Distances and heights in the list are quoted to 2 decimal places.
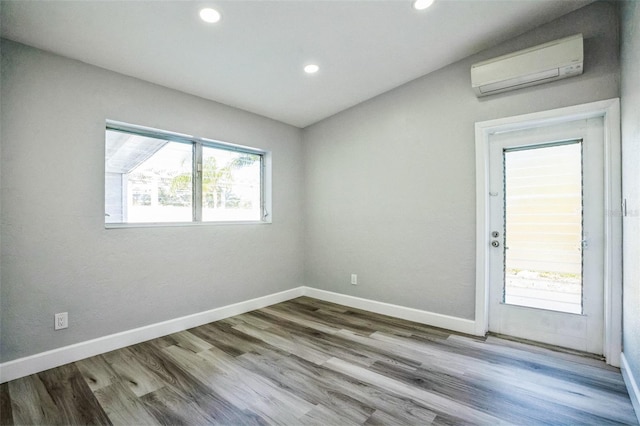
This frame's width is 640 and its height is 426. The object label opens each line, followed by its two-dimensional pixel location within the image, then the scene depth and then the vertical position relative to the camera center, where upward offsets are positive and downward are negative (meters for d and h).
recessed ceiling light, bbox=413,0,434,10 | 2.21 +1.58
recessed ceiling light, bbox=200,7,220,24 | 2.09 +1.43
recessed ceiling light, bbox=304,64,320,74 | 2.91 +1.44
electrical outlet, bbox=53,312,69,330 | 2.38 -0.88
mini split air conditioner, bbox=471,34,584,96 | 2.37 +1.25
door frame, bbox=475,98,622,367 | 2.30 +0.05
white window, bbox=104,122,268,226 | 2.80 +0.38
